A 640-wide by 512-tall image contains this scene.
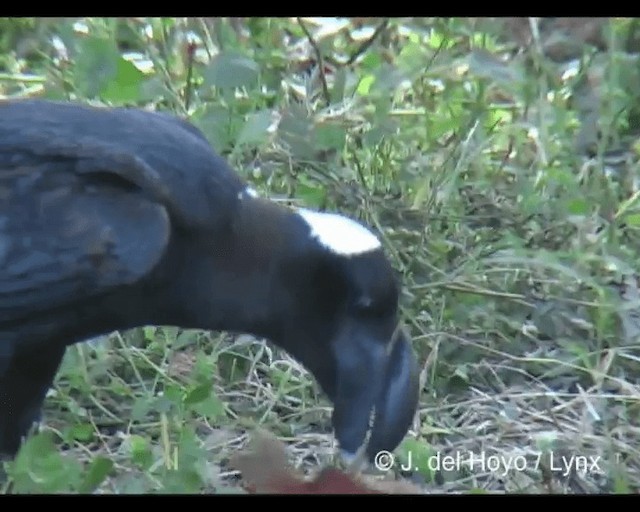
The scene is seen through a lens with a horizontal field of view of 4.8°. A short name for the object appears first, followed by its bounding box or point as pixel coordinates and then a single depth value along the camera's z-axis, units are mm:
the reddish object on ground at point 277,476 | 3689
